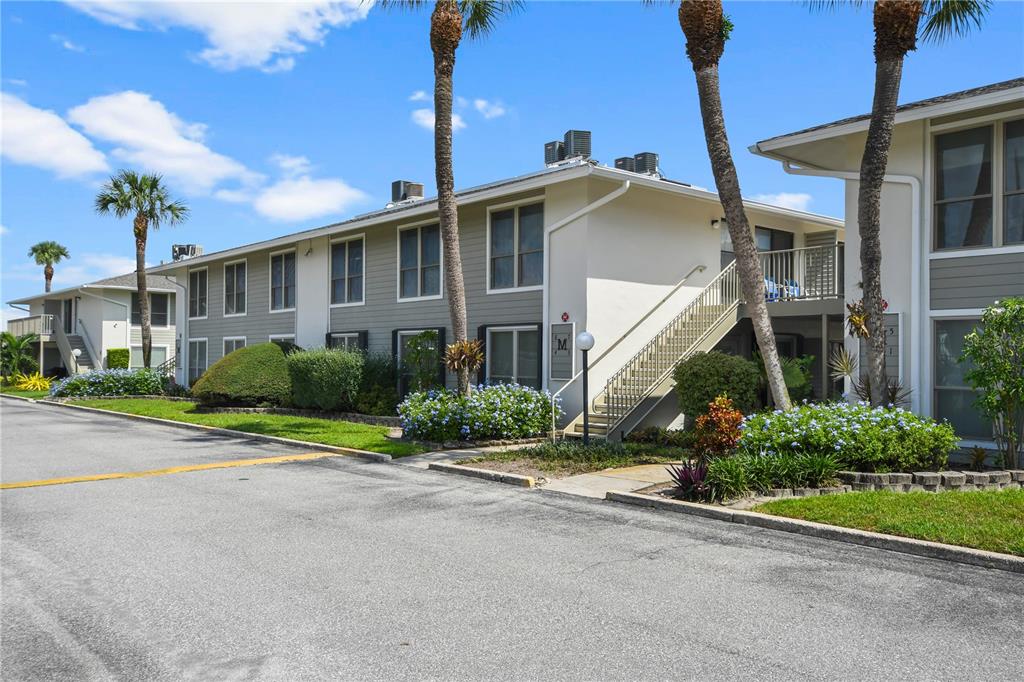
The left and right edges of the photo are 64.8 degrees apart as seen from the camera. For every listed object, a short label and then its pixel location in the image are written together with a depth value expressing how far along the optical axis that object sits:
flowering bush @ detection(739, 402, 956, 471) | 9.99
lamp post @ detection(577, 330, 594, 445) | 13.09
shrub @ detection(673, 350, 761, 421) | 13.69
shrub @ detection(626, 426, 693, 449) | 14.19
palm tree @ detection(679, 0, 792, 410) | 11.84
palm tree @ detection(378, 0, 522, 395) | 15.35
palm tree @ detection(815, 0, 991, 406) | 11.13
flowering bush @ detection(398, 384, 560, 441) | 14.90
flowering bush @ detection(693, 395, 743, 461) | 10.68
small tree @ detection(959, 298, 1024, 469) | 10.23
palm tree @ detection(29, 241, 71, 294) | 61.66
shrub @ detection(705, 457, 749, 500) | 9.29
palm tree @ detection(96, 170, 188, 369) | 32.68
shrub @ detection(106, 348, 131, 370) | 44.78
